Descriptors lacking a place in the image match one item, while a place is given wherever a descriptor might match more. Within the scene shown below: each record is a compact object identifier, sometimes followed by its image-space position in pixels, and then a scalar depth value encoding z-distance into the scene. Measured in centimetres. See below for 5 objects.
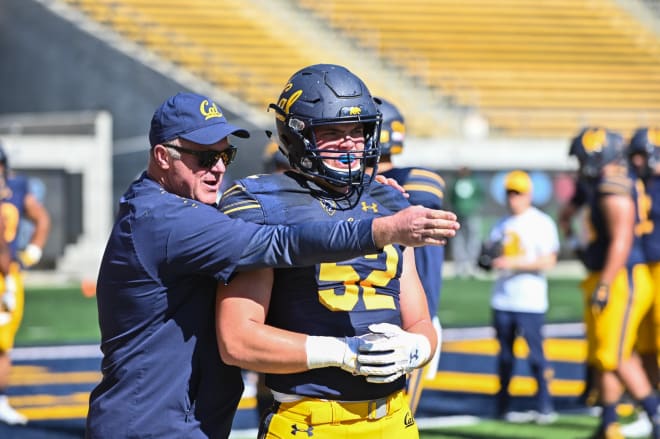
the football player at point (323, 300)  632
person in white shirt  1641
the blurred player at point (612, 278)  1366
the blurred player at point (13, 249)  1598
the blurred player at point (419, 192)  911
